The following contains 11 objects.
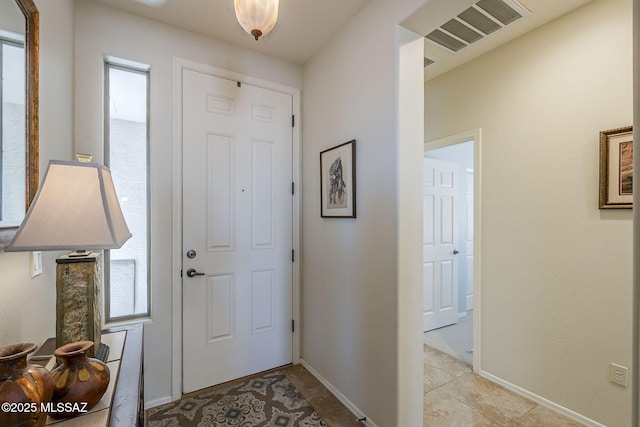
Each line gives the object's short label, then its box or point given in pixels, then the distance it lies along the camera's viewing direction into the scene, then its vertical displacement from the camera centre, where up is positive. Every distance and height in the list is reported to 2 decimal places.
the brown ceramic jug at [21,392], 0.56 -0.38
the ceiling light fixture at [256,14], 1.10 +0.80
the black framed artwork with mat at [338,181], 1.89 +0.24
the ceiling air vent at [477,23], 1.77 +1.32
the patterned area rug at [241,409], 1.76 -1.31
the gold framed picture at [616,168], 1.61 +0.28
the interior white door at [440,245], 3.21 -0.36
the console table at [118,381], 0.75 -0.57
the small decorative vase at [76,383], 0.73 -0.46
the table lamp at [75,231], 0.79 -0.05
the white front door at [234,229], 2.05 -0.12
